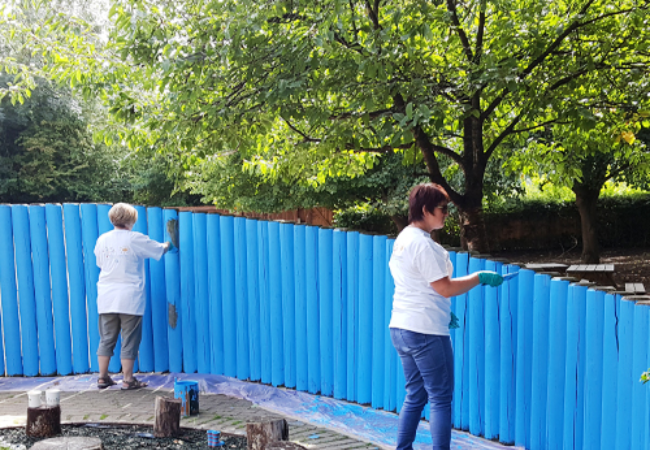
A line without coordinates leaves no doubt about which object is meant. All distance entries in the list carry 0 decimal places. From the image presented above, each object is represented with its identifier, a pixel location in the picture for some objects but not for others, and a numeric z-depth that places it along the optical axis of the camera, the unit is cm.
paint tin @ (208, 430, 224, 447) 386
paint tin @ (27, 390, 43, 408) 406
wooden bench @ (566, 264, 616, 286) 777
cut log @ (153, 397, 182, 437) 402
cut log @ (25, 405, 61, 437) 402
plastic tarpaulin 413
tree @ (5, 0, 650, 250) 502
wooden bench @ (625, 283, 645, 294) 730
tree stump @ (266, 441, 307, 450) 328
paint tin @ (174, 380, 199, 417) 446
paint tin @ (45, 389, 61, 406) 408
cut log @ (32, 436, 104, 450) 337
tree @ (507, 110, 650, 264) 664
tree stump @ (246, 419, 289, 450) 357
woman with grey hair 512
